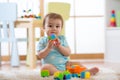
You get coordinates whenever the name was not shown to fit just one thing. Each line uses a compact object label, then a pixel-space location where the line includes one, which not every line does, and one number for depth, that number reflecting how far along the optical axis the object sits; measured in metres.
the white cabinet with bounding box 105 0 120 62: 4.15
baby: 2.47
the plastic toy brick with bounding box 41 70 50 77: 2.44
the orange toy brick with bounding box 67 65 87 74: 2.54
